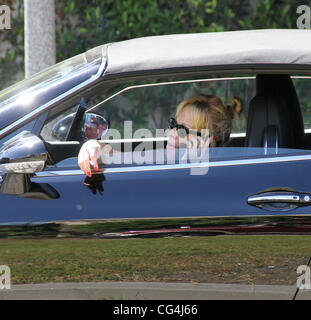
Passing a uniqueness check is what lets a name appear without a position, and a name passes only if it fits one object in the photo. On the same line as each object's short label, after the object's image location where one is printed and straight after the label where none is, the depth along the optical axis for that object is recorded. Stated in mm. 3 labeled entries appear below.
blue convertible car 5628
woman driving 6487
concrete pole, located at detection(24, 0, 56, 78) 11531
